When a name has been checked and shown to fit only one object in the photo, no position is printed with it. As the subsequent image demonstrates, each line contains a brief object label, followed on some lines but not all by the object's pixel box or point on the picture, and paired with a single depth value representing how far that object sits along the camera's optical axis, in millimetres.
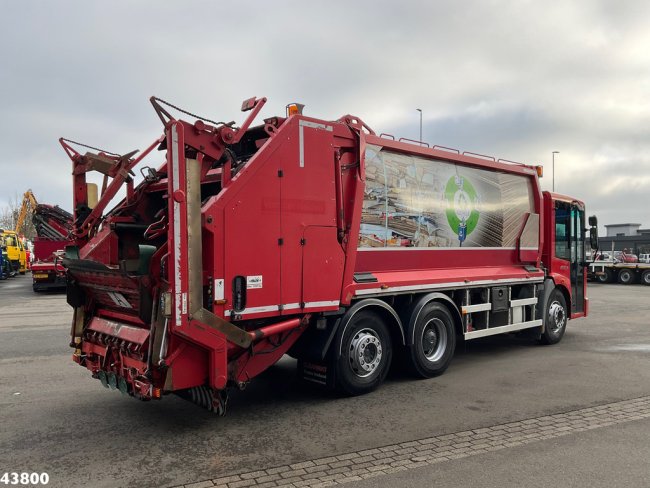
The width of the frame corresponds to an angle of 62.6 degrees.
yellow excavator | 30031
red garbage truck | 4672
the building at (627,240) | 36891
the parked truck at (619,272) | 26656
